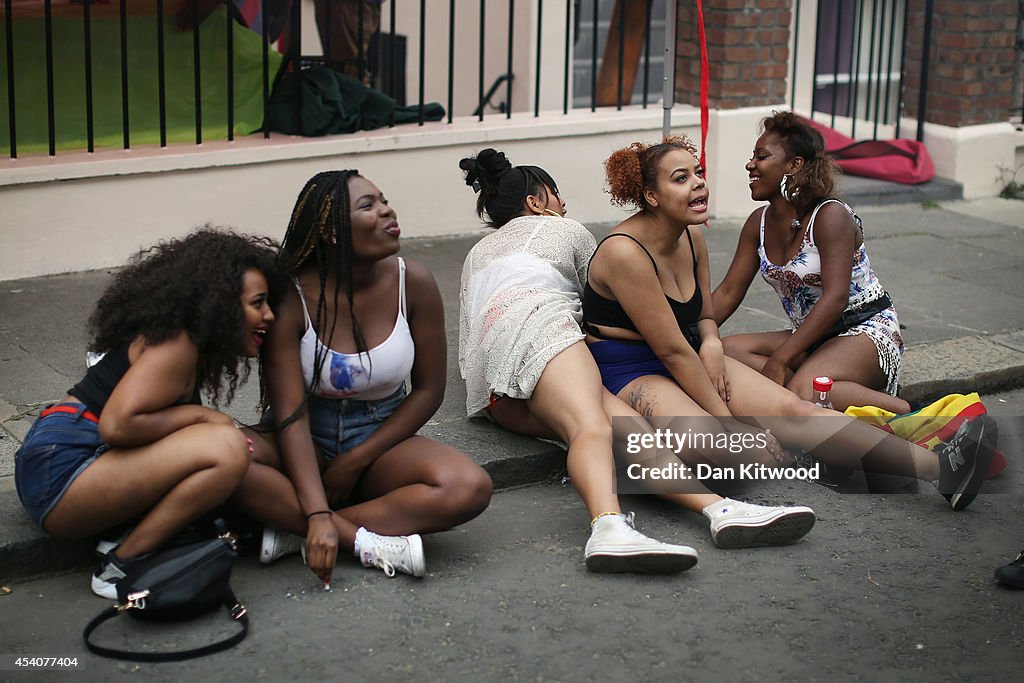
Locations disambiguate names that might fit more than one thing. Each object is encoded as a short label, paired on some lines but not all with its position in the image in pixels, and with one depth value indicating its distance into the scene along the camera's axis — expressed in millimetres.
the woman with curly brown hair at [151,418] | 3629
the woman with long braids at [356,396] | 3951
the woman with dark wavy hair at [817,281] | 5176
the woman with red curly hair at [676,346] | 4664
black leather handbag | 3555
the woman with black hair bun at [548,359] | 4121
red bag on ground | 9578
